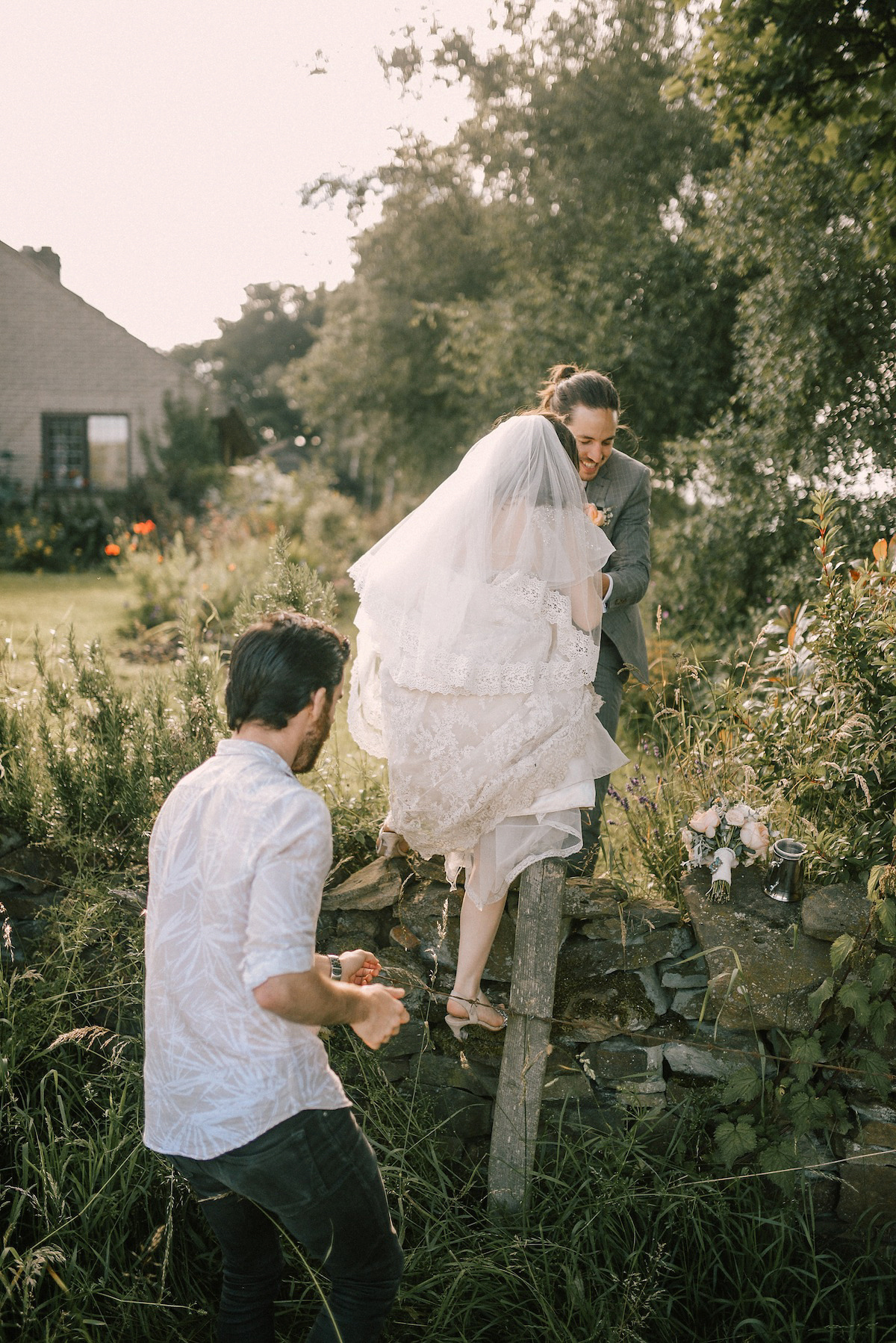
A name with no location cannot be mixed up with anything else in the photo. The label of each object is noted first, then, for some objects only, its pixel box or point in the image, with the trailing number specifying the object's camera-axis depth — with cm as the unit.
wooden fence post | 278
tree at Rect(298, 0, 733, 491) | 1045
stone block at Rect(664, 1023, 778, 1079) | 279
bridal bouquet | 291
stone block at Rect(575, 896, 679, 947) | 297
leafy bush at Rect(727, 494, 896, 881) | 283
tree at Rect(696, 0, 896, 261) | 444
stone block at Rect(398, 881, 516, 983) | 308
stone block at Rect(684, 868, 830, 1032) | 271
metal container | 286
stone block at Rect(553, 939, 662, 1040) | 295
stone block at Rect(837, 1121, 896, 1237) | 269
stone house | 1633
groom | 350
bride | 265
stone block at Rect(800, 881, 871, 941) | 270
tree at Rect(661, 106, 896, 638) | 688
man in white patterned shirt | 164
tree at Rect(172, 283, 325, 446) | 5572
